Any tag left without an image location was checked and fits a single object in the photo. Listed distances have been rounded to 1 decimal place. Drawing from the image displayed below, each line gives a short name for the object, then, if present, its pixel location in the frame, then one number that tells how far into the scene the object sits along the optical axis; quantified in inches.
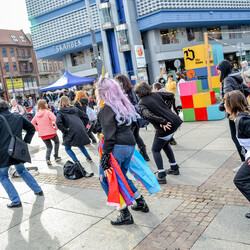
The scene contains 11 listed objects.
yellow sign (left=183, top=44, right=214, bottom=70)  497.3
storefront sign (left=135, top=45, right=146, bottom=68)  1298.0
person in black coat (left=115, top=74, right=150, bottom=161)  211.5
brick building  2536.9
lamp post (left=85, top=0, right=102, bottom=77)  642.8
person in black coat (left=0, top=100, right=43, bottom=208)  182.4
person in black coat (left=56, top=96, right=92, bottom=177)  248.7
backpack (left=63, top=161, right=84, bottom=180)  236.5
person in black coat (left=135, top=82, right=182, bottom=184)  186.1
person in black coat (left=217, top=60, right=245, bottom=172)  193.2
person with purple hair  135.6
